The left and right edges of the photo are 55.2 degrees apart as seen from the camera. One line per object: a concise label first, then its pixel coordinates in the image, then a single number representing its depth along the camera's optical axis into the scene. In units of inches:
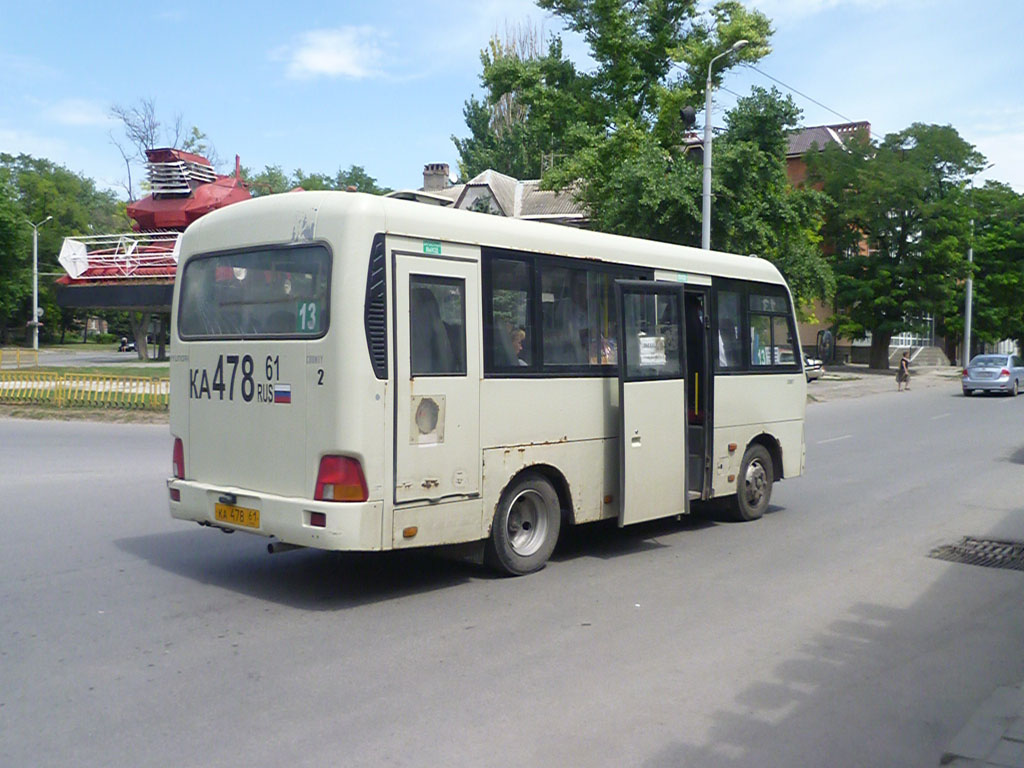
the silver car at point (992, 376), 1401.3
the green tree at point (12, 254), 2731.3
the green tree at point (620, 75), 1295.5
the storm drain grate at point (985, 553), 359.9
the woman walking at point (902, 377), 1549.0
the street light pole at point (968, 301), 1881.2
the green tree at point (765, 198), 1146.7
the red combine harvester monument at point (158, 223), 1536.7
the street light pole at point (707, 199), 954.1
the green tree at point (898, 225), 1829.5
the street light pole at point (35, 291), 2379.4
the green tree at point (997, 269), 2139.5
